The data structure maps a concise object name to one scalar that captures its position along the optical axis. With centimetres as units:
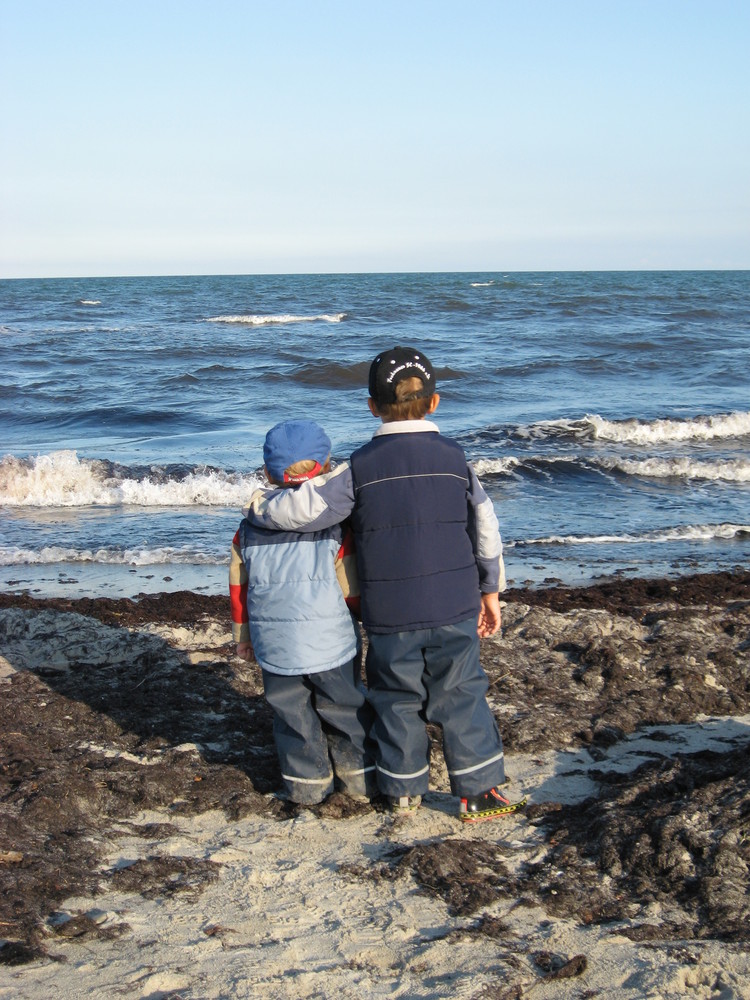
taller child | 339
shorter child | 346
